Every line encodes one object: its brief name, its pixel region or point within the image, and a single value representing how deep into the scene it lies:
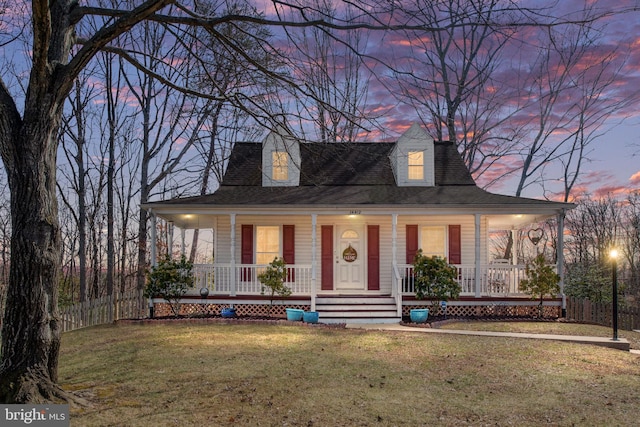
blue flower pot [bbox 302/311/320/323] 14.45
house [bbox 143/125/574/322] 15.97
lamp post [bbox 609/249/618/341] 12.00
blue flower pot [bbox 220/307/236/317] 15.23
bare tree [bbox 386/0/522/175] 25.61
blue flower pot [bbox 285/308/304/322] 14.72
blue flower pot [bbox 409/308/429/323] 14.64
